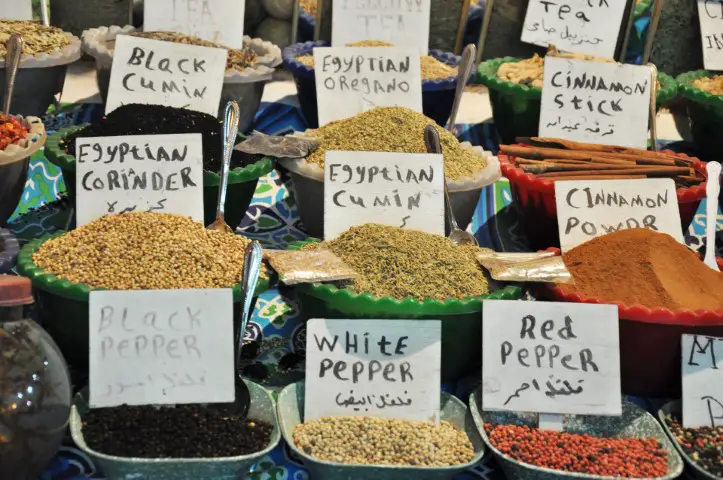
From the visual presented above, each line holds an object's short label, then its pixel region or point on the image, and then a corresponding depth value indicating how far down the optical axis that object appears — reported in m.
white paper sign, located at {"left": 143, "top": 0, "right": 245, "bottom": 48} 1.98
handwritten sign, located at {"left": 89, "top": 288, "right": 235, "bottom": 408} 1.36
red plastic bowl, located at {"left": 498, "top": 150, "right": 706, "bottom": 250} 1.68
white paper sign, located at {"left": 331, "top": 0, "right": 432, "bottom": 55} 2.04
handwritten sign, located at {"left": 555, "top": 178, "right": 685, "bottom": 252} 1.61
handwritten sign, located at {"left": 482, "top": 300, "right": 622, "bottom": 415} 1.43
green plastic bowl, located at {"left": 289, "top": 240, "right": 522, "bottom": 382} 1.43
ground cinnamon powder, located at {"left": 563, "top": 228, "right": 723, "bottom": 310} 1.48
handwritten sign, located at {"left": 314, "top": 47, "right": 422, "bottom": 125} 1.85
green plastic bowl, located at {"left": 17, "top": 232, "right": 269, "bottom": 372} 1.41
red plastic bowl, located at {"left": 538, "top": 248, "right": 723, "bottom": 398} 1.45
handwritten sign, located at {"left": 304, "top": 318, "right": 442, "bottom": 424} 1.41
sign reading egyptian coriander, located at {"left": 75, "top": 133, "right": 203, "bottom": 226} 1.55
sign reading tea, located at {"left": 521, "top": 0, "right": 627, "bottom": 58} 2.03
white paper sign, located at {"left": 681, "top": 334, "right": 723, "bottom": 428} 1.45
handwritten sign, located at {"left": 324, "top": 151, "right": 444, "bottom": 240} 1.59
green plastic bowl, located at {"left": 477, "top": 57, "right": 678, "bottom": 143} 1.91
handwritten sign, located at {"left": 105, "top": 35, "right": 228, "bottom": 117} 1.79
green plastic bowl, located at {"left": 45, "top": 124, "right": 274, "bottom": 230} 1.62
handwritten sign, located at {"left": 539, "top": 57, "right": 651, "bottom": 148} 1.84
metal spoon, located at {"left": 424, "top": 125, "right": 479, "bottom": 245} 1.63
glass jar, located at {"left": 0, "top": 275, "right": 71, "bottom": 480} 1.28
